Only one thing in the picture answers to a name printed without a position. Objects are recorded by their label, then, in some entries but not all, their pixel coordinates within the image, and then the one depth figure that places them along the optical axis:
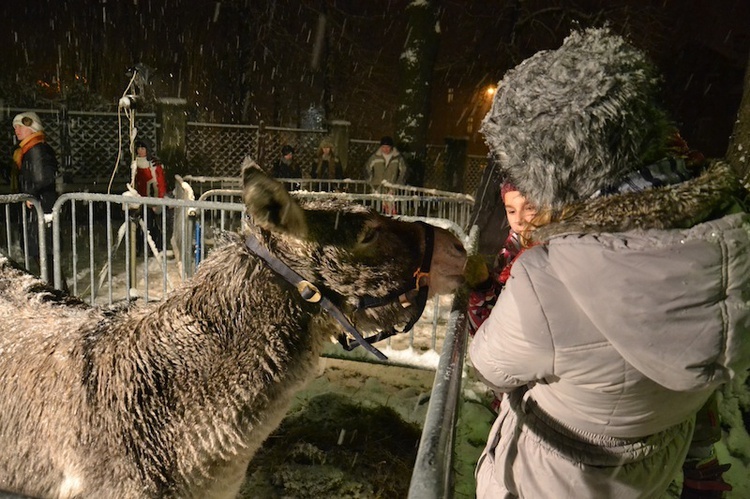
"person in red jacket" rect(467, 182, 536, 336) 2.05
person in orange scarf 7.07
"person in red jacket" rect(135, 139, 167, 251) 8.99
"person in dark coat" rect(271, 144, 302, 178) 13.07
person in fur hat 1.15
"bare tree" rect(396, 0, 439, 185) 13.59
